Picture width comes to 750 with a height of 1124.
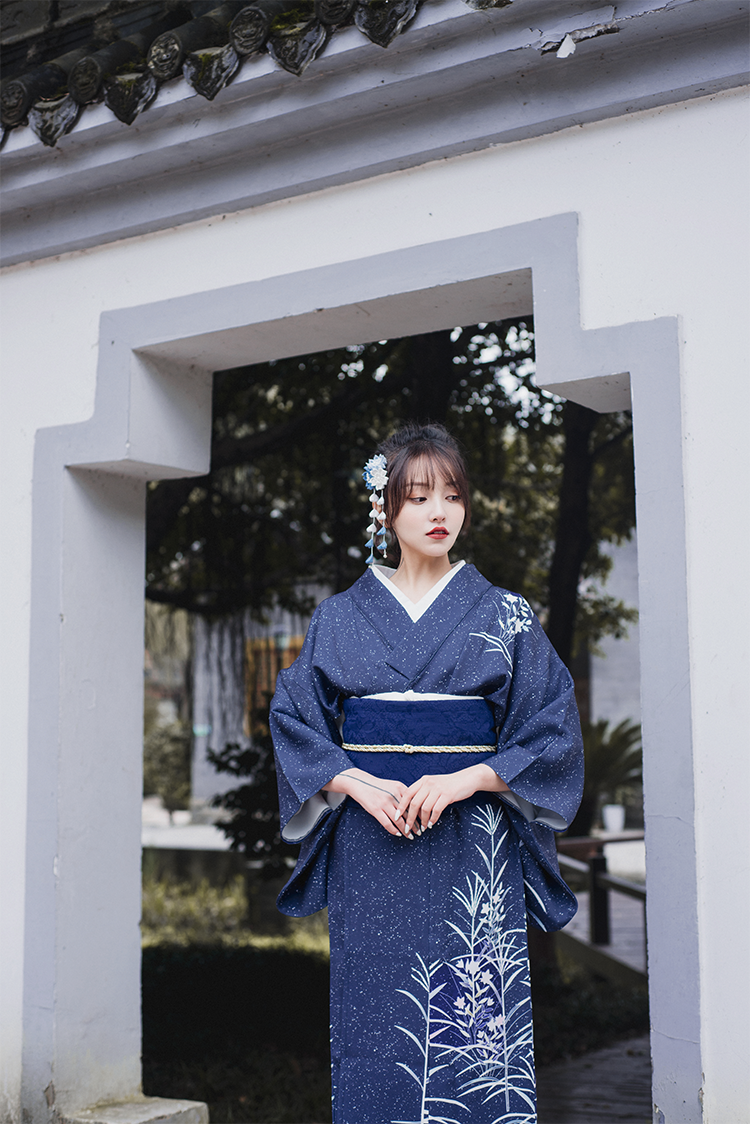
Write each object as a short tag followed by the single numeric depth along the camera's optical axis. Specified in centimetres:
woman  229
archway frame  258
